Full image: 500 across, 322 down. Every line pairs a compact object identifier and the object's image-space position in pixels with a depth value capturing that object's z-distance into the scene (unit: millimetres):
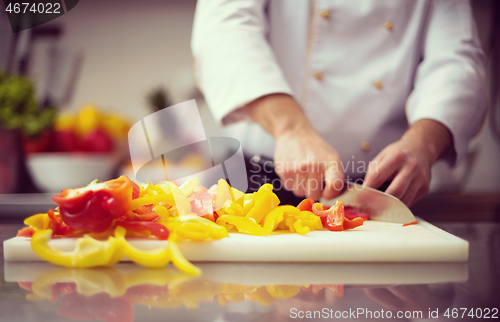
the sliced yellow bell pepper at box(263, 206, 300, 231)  634
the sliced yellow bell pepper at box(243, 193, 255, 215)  650
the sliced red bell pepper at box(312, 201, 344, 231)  669
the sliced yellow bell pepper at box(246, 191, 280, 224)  633
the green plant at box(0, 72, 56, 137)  1360
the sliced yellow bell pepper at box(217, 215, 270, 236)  618
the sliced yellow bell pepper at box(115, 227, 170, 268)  504
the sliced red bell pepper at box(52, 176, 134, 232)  536
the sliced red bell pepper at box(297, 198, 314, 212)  748
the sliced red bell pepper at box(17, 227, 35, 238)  605
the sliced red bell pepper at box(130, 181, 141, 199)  620
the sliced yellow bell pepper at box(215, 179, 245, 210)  666
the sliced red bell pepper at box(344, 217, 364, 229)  687
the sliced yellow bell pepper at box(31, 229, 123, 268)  496
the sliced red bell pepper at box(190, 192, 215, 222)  644
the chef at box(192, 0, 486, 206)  973
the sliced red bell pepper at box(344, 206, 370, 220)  814
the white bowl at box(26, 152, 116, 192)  1445
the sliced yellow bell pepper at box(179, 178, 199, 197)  667
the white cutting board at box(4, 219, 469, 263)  565
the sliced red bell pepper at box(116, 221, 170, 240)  586
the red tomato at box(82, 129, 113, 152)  1661
